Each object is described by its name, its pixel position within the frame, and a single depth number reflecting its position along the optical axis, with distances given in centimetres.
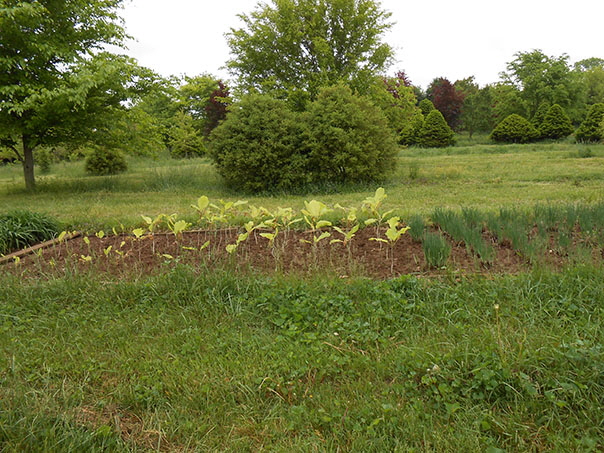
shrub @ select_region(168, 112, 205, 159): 2316
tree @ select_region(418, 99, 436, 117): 2914
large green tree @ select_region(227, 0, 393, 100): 1466
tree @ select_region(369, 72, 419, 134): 1524
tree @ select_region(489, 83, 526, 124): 2873
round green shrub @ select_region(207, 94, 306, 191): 984
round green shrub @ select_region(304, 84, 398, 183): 980
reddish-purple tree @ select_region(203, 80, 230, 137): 2628
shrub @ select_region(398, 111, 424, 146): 2636
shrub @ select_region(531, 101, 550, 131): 2547
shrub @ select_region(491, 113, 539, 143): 2433
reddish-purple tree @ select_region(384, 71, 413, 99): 1725
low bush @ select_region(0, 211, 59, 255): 445
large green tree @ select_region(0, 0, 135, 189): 798
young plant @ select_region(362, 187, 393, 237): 398
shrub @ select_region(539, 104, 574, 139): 2434
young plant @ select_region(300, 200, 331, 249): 371
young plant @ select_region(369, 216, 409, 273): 336
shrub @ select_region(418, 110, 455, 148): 2517
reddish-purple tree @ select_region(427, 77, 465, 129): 3038
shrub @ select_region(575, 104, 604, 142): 2128
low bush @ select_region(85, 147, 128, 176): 1647
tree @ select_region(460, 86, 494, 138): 3105
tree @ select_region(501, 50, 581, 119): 2786
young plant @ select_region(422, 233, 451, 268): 329
